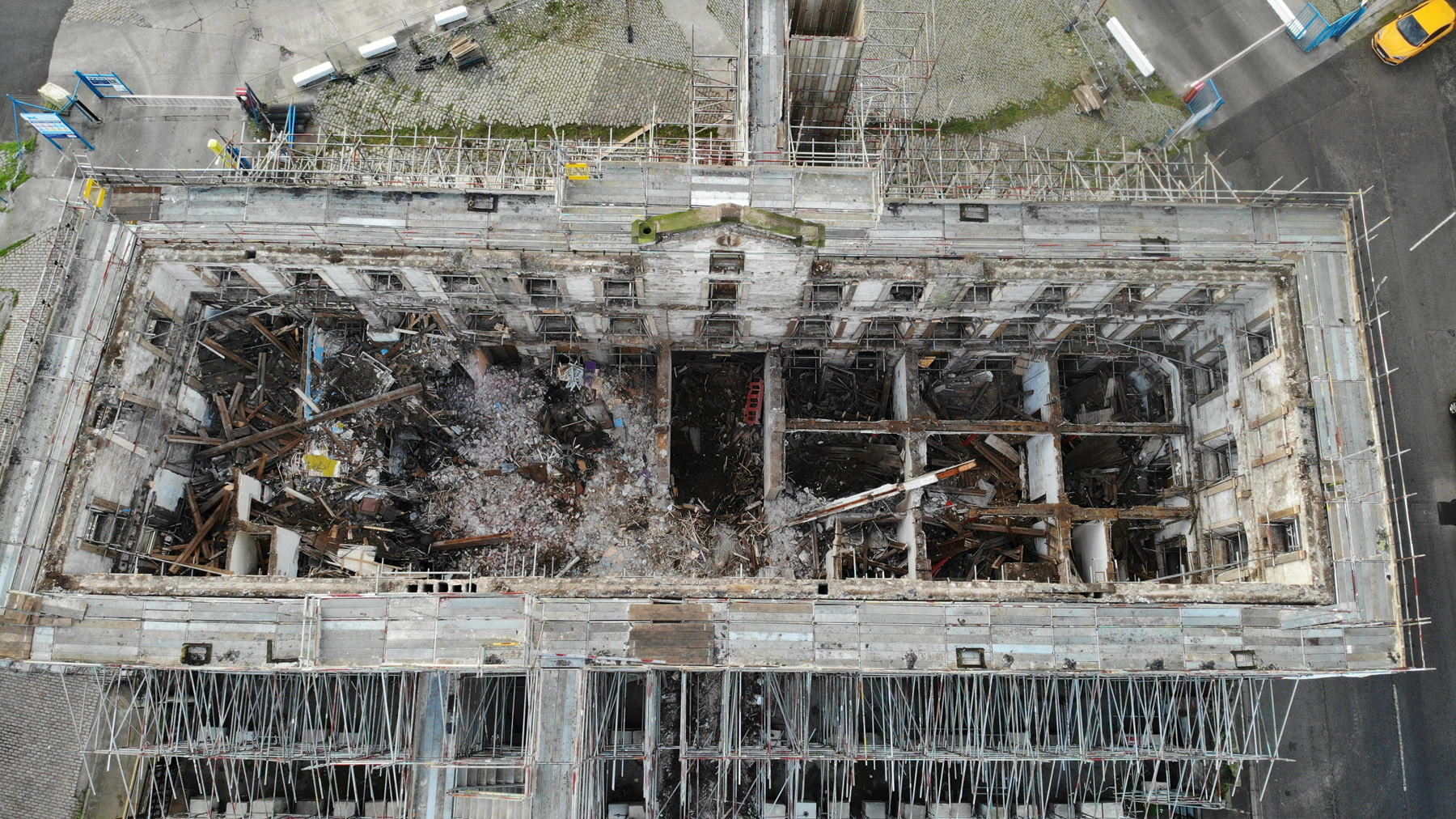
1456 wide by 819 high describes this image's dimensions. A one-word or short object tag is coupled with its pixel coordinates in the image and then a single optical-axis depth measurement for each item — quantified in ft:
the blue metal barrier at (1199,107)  97.04
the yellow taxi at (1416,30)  99.66
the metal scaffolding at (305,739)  70.95
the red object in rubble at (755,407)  91.35
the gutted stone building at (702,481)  66.28
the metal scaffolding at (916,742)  73.87
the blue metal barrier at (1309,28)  100.32
